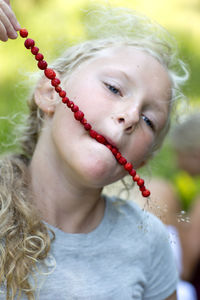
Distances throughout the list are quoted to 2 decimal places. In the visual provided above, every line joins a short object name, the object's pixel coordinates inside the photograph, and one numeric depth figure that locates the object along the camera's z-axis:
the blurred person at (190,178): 1.58
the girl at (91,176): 1.01
